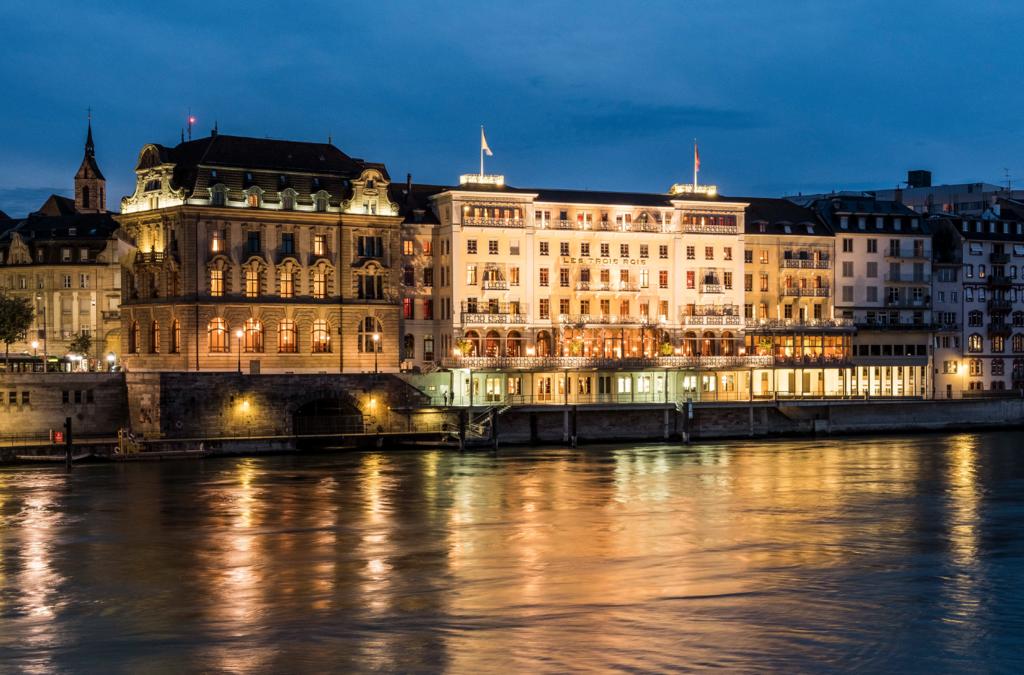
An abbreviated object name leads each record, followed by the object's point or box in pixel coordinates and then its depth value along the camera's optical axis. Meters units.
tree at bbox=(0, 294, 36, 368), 113.81
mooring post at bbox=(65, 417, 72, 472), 85.47
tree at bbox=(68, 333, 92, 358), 127.19
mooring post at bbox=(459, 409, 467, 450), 99.31
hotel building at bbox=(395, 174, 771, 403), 113.12
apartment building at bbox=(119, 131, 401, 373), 102.25
